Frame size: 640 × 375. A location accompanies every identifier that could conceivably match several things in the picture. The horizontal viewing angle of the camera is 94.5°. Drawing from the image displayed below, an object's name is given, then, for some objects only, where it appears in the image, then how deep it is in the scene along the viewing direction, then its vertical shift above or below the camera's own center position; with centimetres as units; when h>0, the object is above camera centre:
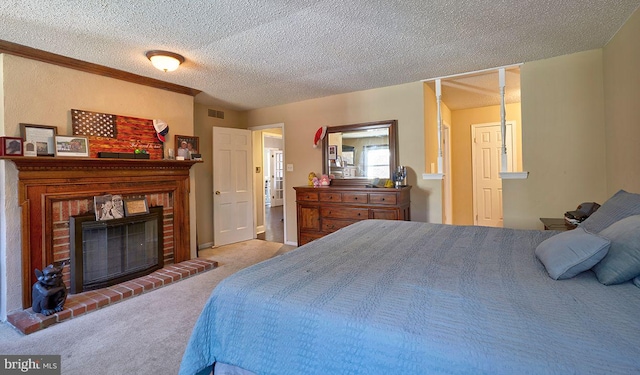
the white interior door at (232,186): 483 +4
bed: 79 -43
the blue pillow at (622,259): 115 -31
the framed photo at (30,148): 262 +39
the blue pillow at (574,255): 120 -31
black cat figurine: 243 -83
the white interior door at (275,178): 1004 +33
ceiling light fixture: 279 +125
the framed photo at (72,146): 281 +45
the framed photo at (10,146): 245 +39
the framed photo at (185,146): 390 +59
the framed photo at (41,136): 264 +52
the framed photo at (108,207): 304 -17
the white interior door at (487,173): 515 +18
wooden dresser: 368 -27
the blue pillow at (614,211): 155 -16
